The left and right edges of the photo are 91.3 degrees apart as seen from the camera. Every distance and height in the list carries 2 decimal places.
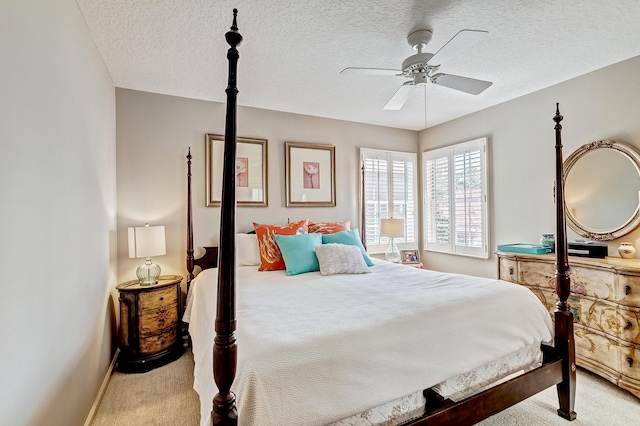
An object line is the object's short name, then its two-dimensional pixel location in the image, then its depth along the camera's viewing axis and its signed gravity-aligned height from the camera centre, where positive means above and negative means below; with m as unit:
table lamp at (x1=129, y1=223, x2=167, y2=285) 2.75 -0.26
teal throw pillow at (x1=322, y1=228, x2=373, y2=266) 3.13 -0.24
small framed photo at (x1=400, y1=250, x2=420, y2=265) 4.50 -0.60
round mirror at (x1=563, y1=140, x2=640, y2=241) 2.62 +0.22
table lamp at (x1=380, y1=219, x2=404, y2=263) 4.00 -0.19
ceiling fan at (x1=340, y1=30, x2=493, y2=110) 2.14 +1.04
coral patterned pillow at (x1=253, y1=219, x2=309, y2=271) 2.98 -0.25
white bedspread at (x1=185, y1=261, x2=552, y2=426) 1.14 -0.57
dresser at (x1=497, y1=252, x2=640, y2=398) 2.20 -0.76
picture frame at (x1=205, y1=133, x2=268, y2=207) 3.49 +0.54
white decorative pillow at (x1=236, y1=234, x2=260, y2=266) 3.21 -0.35
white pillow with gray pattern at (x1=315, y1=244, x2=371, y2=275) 2.70 -0.39
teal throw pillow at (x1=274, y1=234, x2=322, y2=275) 2.76 -0.33
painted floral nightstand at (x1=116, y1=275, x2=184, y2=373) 2.62 -0.93
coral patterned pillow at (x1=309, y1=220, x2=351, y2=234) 3.54 -0.14
